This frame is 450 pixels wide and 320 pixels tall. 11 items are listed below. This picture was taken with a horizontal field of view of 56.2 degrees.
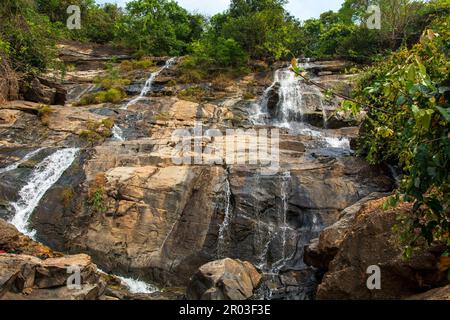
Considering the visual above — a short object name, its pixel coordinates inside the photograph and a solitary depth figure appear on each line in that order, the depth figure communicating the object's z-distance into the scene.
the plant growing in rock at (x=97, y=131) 17.16
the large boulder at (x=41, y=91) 20.72
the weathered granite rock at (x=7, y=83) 18.53
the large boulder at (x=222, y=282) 8.51
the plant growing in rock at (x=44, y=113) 18.21
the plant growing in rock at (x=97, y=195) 12.27
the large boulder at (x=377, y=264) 6.99
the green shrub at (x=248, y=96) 23.09
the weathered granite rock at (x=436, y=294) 5.56
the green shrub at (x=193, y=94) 23.09
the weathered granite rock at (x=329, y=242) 9.39
